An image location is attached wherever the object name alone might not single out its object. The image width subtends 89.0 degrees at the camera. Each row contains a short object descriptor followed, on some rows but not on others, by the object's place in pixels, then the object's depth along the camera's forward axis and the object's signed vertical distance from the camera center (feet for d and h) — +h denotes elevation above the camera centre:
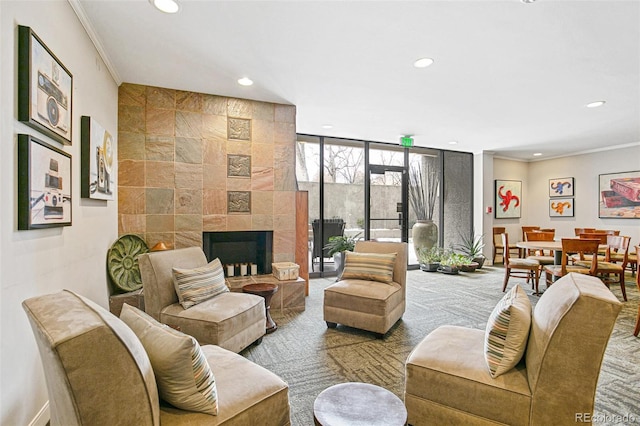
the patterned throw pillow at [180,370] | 3.97 -1.99
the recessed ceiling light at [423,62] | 9.78 +4.54
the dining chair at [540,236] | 18.58 -1.42
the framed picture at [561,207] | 23.79 +0.32
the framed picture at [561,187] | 23.75 +1.80
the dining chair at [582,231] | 19.51 -1.20
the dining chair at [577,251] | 13.51 -1.68
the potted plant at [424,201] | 22.43 +0.72
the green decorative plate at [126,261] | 10.68 -1.72
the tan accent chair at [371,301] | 9.86 -2.83
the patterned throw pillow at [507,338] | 5.24 -2.08
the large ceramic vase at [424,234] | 22.39 -1.58
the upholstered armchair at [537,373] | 4.50 -2.60
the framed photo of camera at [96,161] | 7.95 +1.36
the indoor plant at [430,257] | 21.53 -3.15
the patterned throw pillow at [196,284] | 8.72 -2.04
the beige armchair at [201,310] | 8.08 -2.62
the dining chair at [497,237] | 23.18 -1.85
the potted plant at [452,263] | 20.80 -3.35
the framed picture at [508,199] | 24.84 +0.96
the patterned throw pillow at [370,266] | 10.93 -1.90
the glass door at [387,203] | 21.13 +0.52
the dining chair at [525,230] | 20.77 -1.26
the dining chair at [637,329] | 10.14 -3.73
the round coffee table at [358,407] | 4.18 -2.70
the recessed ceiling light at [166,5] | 7.19 +4.63
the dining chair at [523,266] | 15.72 -2.68
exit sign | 19.67 +4.28
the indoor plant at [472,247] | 22.54 -2.62
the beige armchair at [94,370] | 3.14 -1.62
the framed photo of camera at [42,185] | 5.09 +0.46
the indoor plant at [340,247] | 17.83 -2.01
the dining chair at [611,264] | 14.26 -2.37
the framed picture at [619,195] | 20.34 +1.04
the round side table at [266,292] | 10.49 -2.63
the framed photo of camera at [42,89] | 5.10 +2.14
